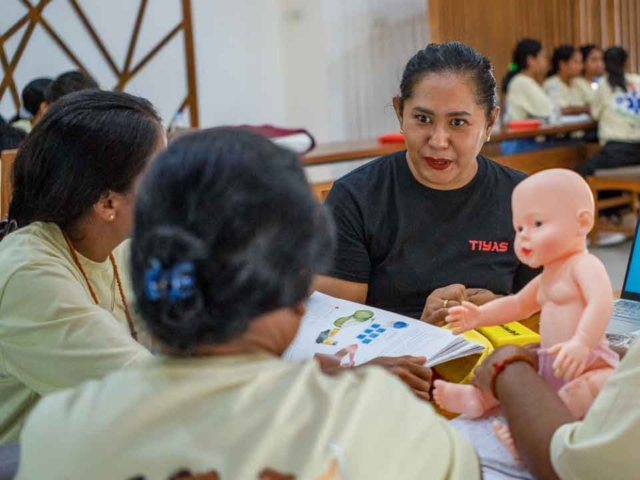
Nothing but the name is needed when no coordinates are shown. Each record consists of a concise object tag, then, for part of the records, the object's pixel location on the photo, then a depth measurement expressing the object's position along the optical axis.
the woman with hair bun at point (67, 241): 1.23
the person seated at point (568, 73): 7.92
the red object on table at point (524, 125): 5.68
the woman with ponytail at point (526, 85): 6.82
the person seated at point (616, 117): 5.86
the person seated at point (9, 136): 3.49
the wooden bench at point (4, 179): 2.21
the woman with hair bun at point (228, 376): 0.71
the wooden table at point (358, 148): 4.27
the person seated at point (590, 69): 8.08
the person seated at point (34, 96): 4.23
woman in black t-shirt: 1.71
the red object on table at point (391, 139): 4.72
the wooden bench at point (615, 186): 5.49
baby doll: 0.98
